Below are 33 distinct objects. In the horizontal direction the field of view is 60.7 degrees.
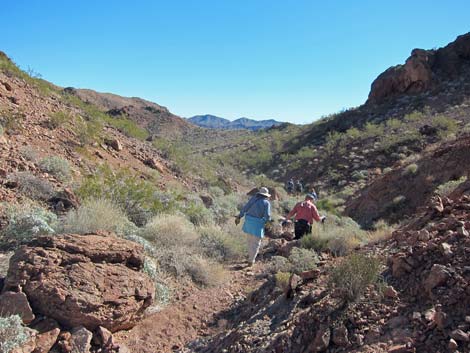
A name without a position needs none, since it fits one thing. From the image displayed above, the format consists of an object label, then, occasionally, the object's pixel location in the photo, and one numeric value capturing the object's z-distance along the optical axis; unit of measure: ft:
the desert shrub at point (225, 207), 34.30
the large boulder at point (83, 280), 13.17
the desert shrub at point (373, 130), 87.08
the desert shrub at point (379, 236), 20.85
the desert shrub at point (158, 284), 17.43
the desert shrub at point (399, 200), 37.43
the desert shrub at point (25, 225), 17.29
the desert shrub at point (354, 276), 12.06
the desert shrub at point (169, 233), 21.84
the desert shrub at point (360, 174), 67.81
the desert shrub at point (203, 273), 20.27
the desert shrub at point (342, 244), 22.18
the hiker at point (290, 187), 72.27
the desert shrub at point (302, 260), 19.06
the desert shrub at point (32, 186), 22.00
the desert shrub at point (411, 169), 42.04
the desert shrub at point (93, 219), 18.25
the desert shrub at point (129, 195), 24.59
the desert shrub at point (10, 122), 30.50
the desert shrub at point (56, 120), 37.28
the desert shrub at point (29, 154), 27.02
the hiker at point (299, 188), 70.95
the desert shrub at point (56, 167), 26.70
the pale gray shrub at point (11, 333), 11.28
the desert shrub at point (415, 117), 85.92
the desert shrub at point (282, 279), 16.72
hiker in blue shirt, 23.95
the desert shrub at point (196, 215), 29.14
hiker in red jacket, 26.63
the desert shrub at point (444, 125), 70.18
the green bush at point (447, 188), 26.72
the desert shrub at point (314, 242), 23.57
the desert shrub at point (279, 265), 19.65
